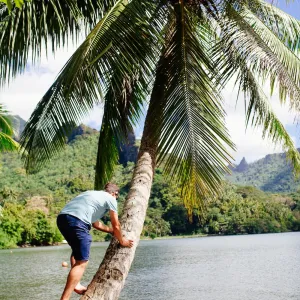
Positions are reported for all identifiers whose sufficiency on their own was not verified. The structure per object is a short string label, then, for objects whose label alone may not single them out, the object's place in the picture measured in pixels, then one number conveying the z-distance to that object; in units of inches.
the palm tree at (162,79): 225.9
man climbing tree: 181.9
